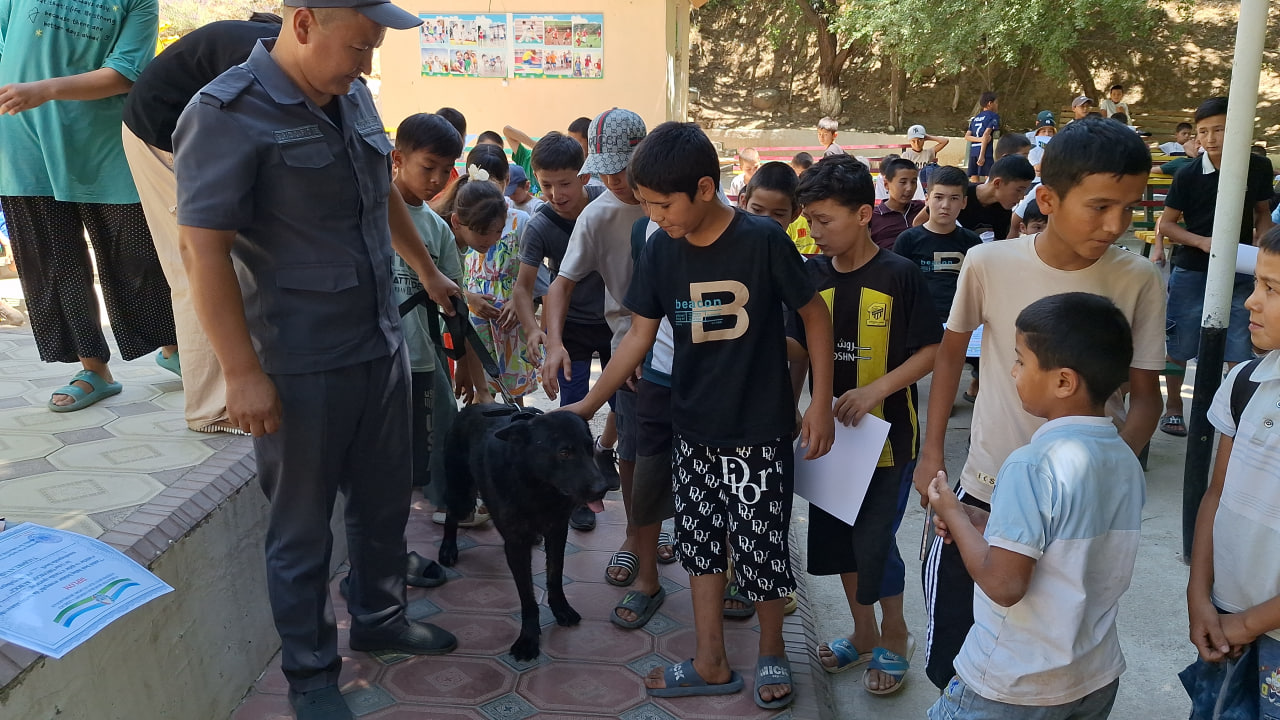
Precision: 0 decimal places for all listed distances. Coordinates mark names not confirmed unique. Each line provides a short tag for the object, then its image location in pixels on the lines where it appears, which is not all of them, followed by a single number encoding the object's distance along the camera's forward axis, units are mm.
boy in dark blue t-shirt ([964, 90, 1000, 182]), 13203
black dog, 2992
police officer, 2283
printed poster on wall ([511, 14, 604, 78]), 12008
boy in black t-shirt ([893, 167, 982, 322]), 4879
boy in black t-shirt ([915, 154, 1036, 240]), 5672
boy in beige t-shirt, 2219
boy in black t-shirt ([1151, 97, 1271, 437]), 5023
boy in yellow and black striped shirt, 2943
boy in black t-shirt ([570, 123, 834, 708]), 2682
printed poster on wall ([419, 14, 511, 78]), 12188
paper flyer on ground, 2123
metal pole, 3898
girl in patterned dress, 4160
